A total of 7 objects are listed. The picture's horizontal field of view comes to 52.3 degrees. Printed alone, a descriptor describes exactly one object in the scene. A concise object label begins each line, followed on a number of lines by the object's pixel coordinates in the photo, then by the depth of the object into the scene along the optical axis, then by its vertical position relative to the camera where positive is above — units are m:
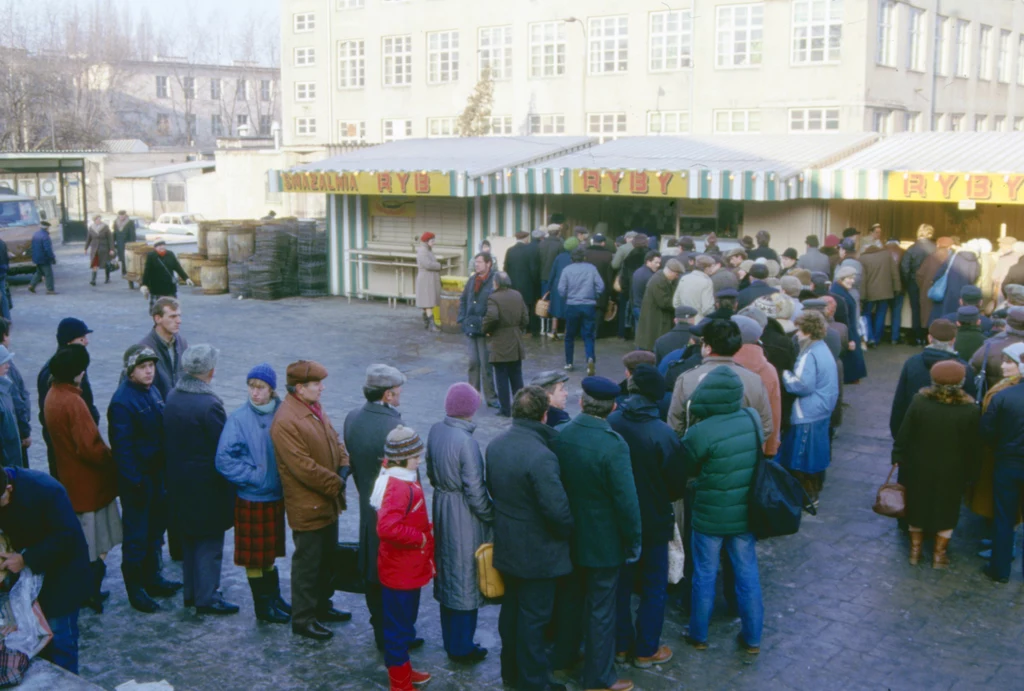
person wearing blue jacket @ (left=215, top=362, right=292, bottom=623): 6.20 -1.55
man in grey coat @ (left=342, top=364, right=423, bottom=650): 5.91 -1.27
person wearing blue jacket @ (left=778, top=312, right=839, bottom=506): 8.30 -1.48
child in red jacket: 5.45 -1.77
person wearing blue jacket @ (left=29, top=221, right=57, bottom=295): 21.80 -0.86
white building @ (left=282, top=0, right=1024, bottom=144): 29.67 +4.87
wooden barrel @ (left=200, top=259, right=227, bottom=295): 22.25 -1.37
